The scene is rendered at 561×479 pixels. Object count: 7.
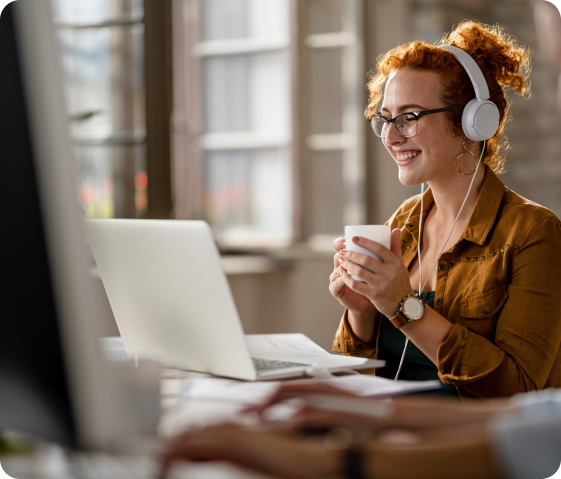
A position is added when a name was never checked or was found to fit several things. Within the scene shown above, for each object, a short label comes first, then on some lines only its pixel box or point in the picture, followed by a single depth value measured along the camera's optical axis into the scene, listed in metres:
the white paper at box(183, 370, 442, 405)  2.22
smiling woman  2.48
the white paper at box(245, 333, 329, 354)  2.56
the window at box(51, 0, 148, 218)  3.78
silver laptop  2.25
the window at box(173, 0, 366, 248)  4.08
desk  1.71
